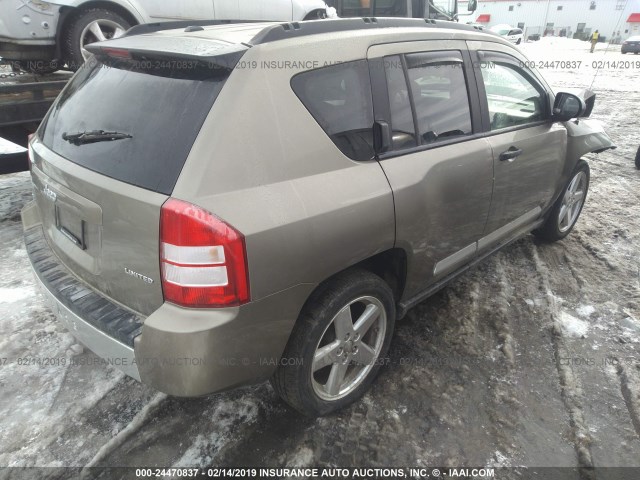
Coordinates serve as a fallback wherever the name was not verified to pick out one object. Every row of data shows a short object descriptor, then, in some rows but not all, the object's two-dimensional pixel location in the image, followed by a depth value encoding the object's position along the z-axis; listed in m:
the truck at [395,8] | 8.98
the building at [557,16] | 57.81
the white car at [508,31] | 29.78
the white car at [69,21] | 4.98
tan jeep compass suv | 1.72
